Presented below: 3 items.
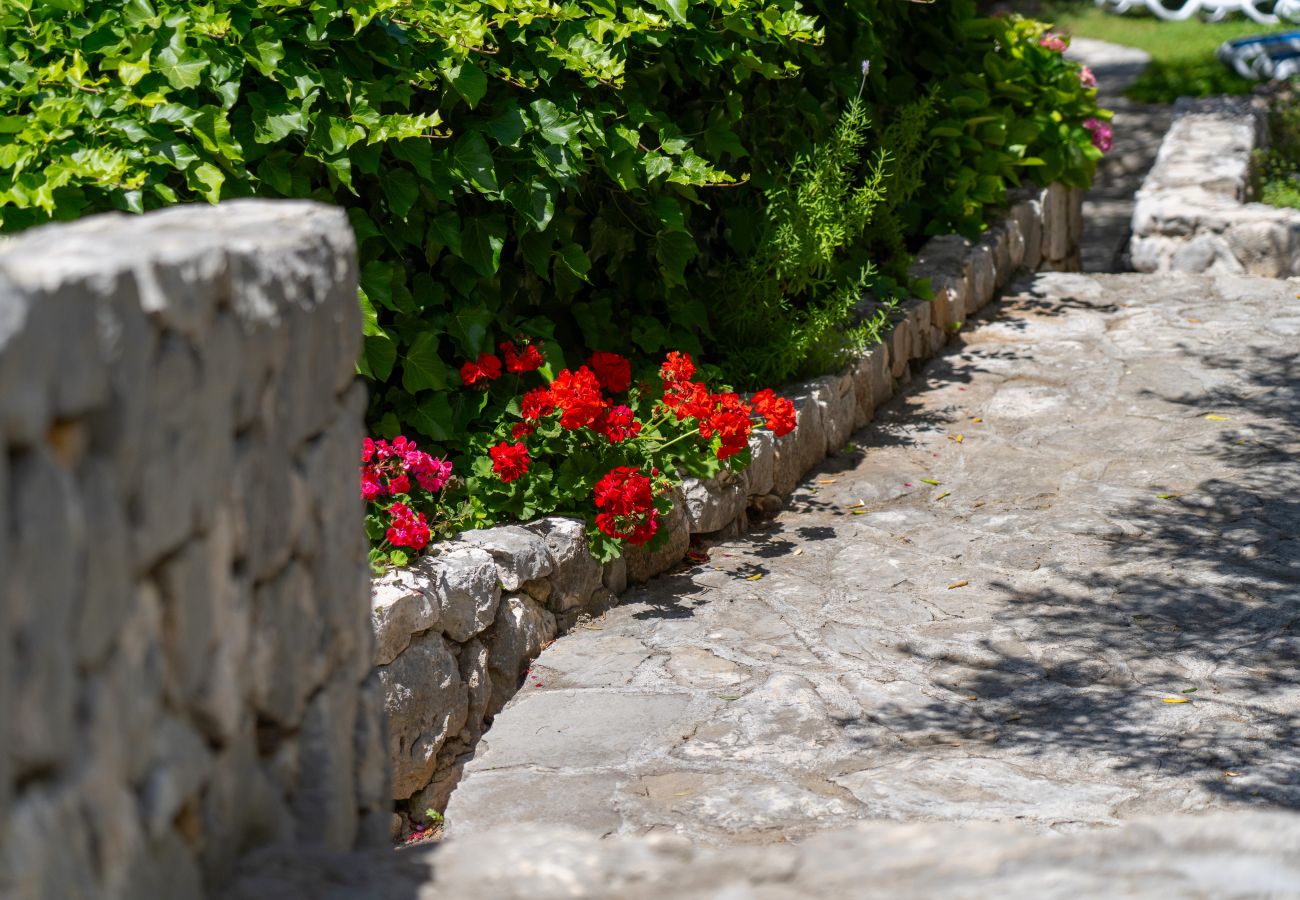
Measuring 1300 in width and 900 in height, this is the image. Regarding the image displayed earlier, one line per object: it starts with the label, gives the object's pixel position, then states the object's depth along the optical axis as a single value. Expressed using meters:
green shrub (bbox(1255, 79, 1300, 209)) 9.69
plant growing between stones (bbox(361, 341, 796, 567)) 4.25
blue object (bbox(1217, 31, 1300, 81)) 14.12
